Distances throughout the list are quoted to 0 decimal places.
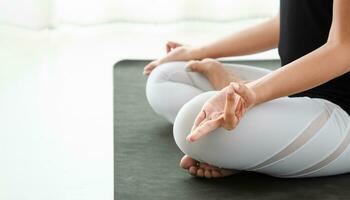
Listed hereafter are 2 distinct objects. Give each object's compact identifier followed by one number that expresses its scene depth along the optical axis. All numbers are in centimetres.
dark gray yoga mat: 219
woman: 211
